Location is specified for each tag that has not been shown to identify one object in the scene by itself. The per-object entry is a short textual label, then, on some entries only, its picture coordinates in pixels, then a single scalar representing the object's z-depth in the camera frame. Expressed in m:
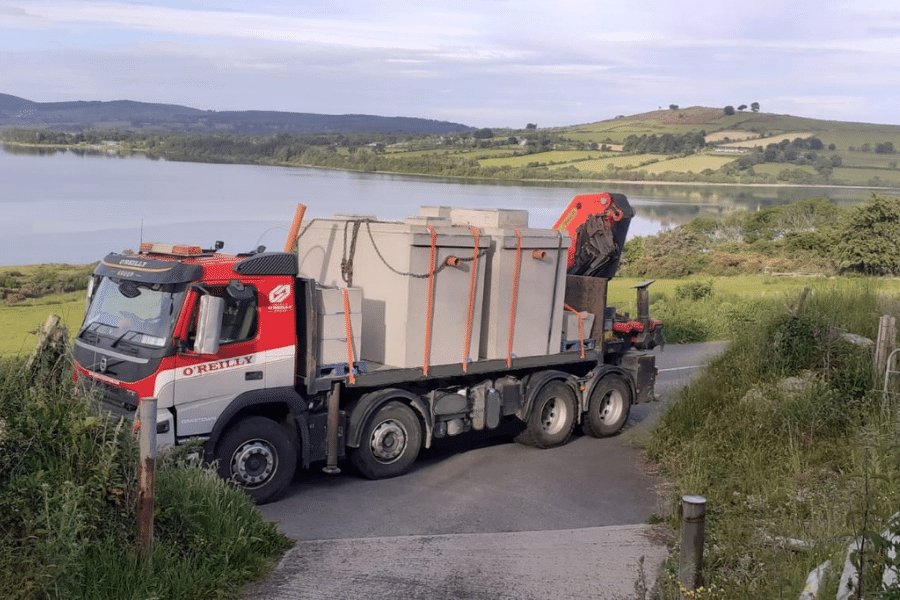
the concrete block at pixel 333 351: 10.05
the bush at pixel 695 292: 29.97
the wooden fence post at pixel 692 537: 6.36
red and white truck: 9.06
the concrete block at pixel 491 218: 11.89
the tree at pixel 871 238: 47.56
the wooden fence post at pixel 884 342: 11.16
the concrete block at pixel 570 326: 12.90
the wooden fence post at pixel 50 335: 7.66
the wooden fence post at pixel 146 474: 6.29
